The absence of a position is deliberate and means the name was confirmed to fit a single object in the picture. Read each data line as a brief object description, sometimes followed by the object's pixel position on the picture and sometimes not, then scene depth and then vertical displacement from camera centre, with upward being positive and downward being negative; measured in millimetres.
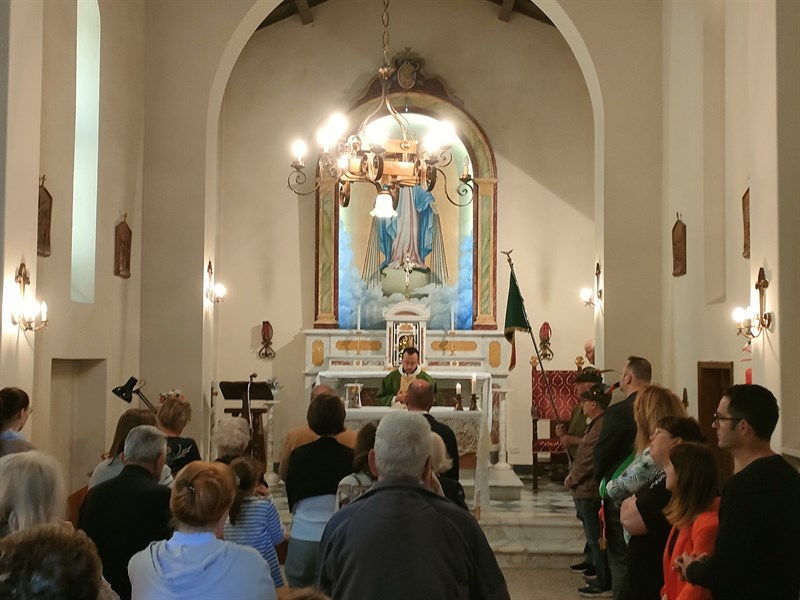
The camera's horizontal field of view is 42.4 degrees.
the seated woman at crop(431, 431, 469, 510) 4074 -454
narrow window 9844 +2001
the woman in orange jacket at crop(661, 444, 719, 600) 3779 -521
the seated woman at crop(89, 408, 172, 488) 4863 -440
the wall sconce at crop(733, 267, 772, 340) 6684 +254
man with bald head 6113 -245
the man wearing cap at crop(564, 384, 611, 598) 7314 -912
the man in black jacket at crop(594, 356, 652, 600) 6109 -571
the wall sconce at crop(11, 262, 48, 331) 7102 +329
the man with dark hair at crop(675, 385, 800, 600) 3484 -618
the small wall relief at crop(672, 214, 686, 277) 9945 +1057
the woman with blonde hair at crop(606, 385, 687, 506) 4688 -351
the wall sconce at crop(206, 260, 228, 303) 11453 +777
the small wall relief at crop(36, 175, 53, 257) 8211 +1072
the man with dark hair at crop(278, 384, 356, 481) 5625 -444
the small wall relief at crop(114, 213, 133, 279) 10297 +1075
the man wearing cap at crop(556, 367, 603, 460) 7906 -603
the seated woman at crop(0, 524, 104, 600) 1842 -382
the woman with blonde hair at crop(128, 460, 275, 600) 2957 -593
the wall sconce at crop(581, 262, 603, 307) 10978 +697
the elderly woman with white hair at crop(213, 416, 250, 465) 4973 -399
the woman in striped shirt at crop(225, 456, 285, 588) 4316 -686
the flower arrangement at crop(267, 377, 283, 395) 11867 -324
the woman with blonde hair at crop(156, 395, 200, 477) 5605 -406
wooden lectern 11562 -486
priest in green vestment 11500 -314
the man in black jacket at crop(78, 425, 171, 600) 4047 -645
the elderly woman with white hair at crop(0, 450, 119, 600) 3215 -432
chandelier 8594 +1671
